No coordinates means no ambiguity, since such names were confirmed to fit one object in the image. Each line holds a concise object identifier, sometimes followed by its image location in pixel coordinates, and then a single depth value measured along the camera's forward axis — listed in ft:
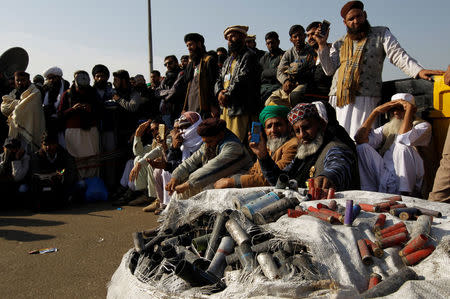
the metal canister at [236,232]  8.19
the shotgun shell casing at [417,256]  7.15
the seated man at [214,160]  15.49
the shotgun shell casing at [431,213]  8.48
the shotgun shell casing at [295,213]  8.41
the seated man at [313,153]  11.52
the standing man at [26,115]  26.25
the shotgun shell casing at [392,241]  7.50
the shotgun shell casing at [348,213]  8.02
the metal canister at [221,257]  7.87
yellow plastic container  15.22
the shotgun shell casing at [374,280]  6.71
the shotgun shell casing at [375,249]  7.31
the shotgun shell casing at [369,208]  8.78
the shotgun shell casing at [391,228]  7.78
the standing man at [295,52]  20.27
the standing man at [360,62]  15.79
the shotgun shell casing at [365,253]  7.16
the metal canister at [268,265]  6.69
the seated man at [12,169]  24.75
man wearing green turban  14.17
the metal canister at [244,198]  9.93
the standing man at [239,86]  20.33
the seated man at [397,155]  13.93
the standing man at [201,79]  22.77
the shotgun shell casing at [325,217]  8.04
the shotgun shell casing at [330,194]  9.86
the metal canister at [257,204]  9.14
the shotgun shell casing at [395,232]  7.71
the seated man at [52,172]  23.32
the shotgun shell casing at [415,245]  7.25
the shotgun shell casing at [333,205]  8.88
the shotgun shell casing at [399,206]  8.80
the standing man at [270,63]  22.57
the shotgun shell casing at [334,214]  8.16
